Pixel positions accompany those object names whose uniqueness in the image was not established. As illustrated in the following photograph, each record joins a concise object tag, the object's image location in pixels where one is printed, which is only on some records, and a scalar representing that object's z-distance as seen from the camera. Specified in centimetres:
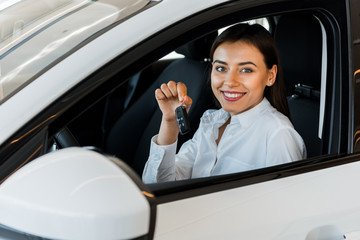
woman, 162
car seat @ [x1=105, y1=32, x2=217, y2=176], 241
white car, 90
